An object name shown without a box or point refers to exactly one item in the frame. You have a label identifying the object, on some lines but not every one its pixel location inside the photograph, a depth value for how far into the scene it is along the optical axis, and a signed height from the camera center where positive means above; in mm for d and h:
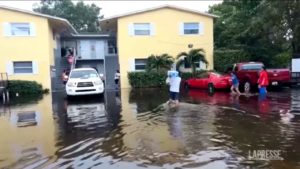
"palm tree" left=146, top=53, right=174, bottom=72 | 21375 +660
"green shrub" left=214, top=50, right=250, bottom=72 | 22750 +872
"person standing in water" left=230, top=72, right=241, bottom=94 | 15161 -774
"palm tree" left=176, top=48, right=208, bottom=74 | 21547 +958
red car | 16766 -721
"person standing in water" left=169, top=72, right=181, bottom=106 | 11547 -642
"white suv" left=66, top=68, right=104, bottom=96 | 14430 -617
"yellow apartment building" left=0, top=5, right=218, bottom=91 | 20719 +2558
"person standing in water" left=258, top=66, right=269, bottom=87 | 14021 -555
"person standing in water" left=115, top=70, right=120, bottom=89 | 22297 -421
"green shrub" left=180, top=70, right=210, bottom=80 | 21248 -389
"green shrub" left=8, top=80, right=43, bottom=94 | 19328 -867
